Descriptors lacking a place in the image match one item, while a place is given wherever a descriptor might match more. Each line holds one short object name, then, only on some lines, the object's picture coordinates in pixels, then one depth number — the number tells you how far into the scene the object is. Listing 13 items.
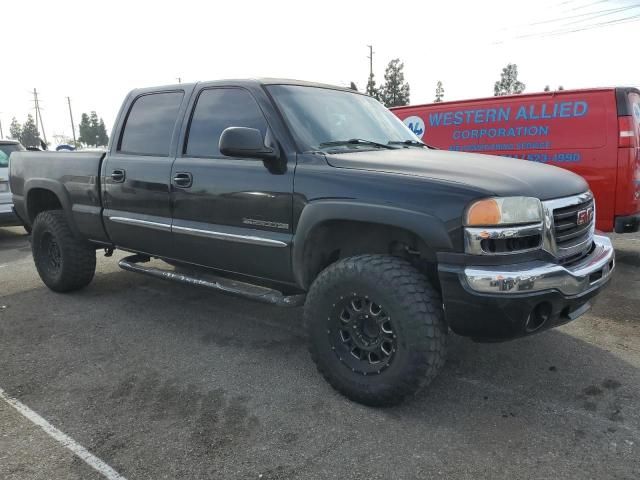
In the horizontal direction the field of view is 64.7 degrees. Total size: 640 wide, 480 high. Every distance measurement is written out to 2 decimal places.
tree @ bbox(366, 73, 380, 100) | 44.50
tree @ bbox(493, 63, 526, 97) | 80.56
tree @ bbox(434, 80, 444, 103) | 81.38
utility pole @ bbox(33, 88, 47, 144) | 74.69
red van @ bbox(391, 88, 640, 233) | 5.47
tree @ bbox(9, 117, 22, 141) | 105.28
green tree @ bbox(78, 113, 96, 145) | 89.68
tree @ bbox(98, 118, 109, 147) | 92.26
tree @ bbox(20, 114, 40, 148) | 92.56
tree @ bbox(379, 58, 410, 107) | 51.09
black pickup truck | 2.50
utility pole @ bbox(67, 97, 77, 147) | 68.38
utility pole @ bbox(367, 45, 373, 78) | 43.84
